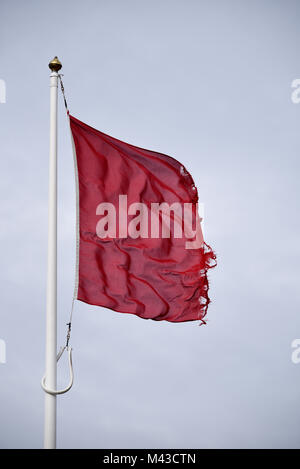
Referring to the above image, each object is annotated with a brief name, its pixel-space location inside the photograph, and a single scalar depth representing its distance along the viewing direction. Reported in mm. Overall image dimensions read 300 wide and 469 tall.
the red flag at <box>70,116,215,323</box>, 12469
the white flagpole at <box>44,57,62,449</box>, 10289
